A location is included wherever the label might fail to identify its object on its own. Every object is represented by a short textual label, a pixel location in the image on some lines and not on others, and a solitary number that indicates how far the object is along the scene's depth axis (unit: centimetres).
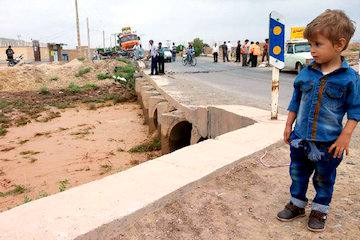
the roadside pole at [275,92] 538
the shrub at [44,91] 2072
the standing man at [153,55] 1664
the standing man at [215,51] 2981
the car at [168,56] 3520
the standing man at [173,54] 3774
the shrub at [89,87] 2179
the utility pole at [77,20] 3431
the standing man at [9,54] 2802
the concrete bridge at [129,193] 223
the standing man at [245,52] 2492
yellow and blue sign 515
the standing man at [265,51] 2400
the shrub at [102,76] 2591
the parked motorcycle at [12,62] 2931
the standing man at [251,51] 2348
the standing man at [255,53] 2341
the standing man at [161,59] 1706
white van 1755
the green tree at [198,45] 4677
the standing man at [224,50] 3072
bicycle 2705
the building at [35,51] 3922
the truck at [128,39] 4846
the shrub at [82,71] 2651
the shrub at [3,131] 1239
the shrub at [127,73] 2010
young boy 229
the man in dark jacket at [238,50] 2896
